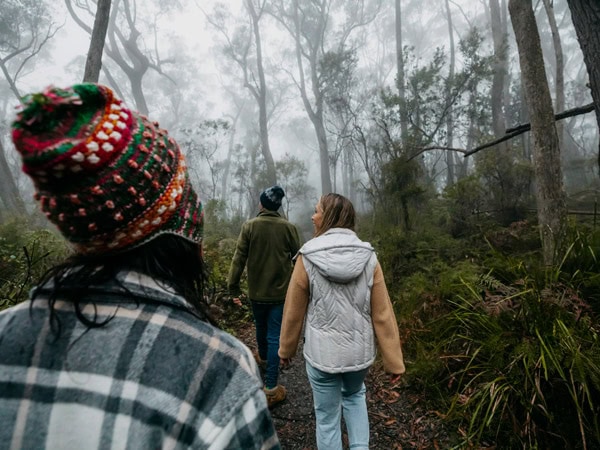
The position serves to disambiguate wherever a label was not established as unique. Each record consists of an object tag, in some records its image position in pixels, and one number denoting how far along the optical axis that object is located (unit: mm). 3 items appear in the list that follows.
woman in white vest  1955
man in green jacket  2975
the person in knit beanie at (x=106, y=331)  636
